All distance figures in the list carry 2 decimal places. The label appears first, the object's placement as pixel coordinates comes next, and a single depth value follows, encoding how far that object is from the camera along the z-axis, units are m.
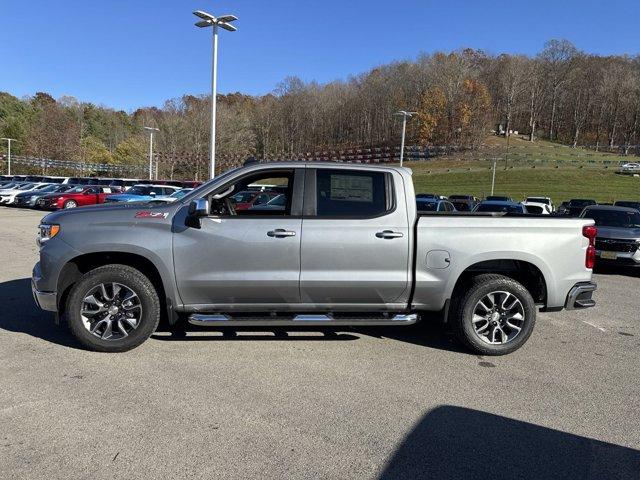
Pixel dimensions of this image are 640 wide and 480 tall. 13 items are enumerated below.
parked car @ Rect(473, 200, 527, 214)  15.86
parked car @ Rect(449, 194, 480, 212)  20.98
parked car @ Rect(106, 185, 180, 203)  24.19
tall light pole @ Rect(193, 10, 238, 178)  20.19
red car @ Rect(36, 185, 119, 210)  26.38
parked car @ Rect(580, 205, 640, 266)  10.66
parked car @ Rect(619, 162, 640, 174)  62.18
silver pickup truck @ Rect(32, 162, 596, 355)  4.79
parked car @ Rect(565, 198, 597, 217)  31.43
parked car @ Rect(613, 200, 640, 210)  28.05
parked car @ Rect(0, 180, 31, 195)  30.02
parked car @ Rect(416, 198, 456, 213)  14.16
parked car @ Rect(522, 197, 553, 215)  19.78
